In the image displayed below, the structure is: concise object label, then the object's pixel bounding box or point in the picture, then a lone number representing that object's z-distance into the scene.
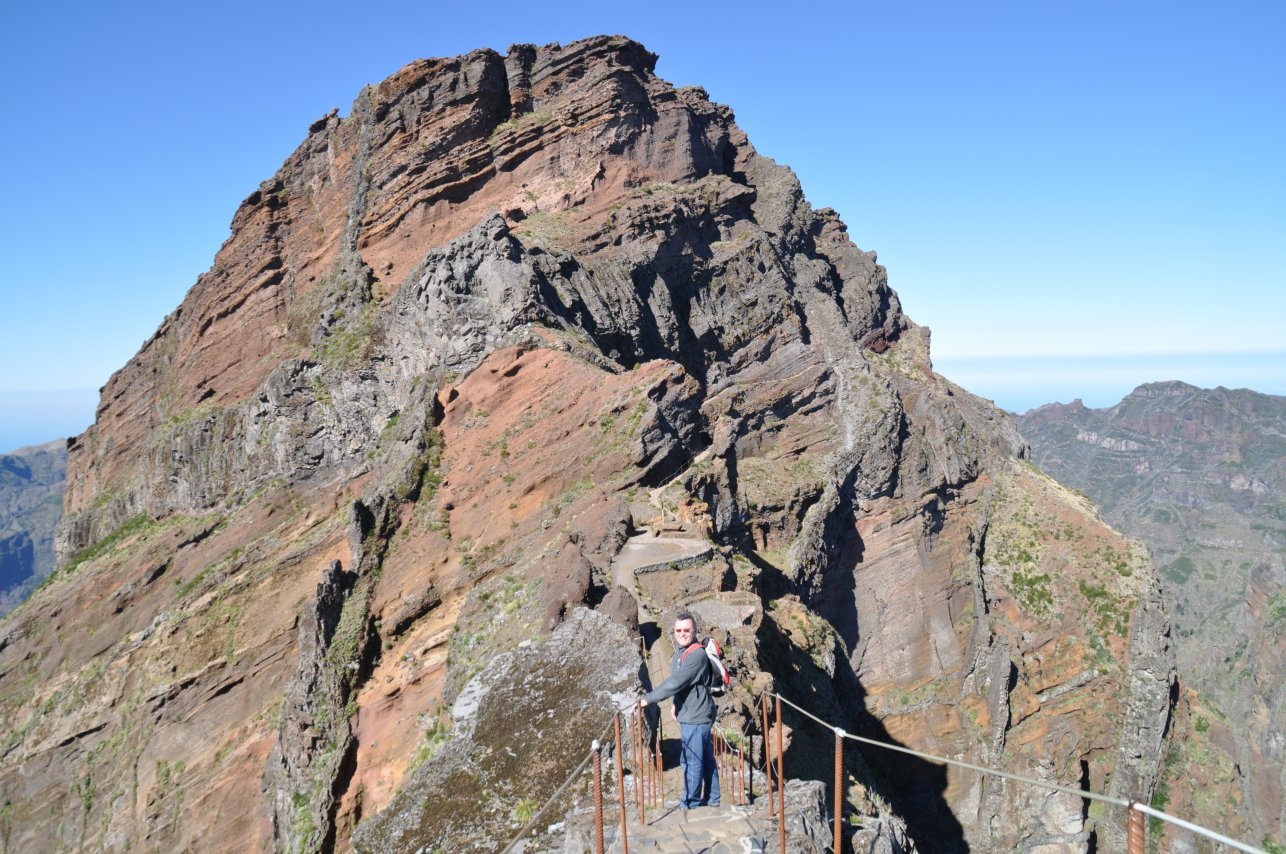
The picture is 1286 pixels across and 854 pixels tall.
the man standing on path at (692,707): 11.05
